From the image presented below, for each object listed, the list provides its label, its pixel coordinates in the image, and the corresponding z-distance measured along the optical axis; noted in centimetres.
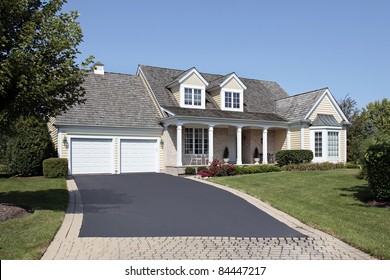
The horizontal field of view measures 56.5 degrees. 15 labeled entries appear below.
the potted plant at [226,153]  2677
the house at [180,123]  2253
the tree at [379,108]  4319
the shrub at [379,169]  1102
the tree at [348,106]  4191
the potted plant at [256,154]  2777
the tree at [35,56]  895
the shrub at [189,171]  2218
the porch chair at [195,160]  2502
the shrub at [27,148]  1975
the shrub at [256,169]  2207
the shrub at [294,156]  2467
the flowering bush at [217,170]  2045
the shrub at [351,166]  2525
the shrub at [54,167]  1916
